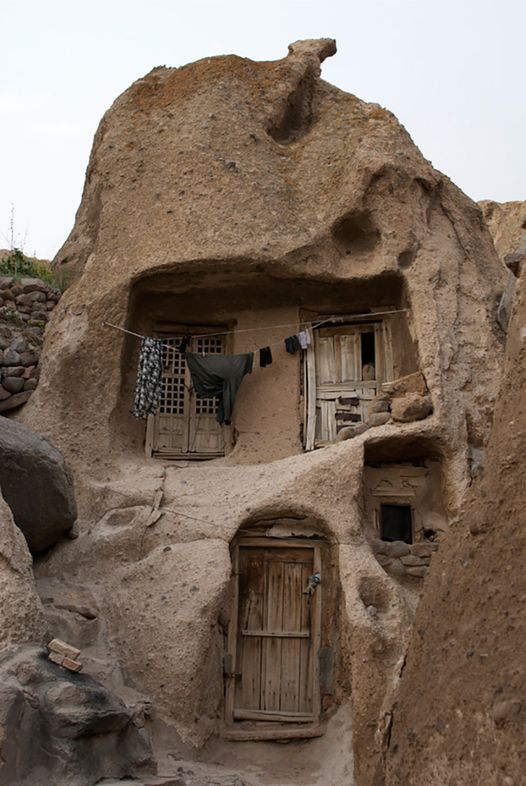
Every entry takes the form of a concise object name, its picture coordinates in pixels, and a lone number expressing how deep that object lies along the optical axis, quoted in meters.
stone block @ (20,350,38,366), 11.76
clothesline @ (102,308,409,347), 12.15
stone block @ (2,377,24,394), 11.52
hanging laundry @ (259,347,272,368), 12.17
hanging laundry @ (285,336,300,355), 12.21
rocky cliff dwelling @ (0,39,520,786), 9.11
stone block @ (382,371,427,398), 10.78
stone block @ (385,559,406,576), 10.16
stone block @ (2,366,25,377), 11.59
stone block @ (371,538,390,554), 10.23
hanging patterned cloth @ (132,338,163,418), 11.73
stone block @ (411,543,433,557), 10.27
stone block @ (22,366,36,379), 11.66
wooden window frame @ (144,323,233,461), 12.23
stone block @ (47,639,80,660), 6.87
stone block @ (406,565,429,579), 10.18
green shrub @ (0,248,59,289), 13.04
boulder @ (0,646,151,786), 6.07
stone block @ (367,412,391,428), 10.69
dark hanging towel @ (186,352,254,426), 11.91
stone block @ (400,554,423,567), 10.24
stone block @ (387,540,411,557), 10.28
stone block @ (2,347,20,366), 11.65
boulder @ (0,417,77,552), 9.05
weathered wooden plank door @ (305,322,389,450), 11.94
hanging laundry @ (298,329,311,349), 12.20
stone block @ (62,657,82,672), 6.81
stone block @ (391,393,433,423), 10.49
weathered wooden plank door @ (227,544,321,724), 9.77
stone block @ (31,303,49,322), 12.45
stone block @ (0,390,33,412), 11.44
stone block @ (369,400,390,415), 10.92
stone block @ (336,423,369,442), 11.00
